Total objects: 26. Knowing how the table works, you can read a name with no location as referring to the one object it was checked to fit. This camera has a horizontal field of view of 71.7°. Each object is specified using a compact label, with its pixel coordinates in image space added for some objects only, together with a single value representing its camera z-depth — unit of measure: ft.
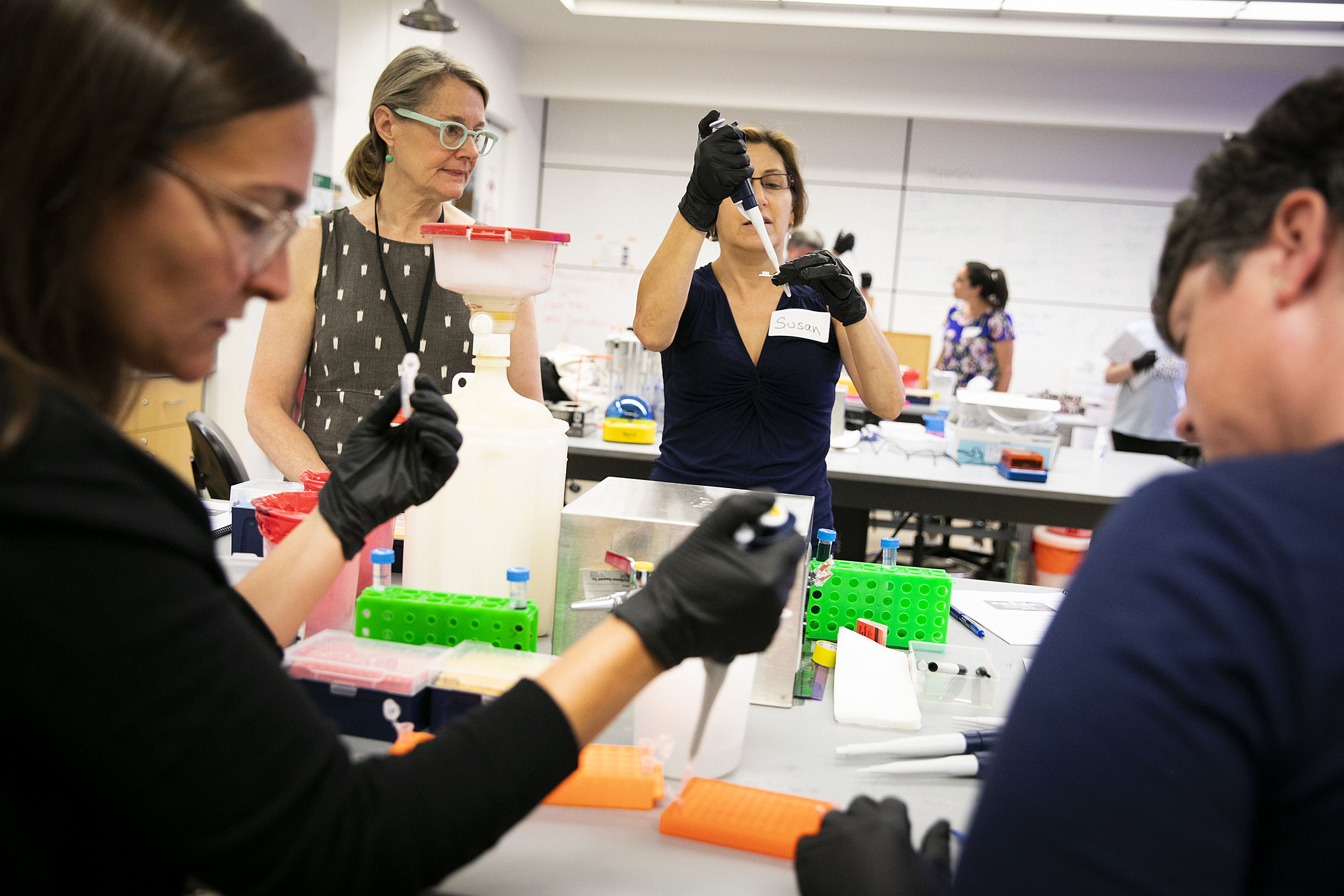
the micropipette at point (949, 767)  3.54
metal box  4.06
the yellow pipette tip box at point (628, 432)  11.48
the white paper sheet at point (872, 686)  3.98
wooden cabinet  13.03
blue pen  5.18
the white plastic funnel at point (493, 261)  4.59
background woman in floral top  17.78
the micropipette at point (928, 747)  3.67
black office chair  7.02
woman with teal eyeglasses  6.63
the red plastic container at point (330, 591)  4.39
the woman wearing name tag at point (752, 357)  6.75
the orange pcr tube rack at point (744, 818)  3.01
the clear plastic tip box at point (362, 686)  3.49
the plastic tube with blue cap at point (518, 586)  4.07
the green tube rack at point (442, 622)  4.00
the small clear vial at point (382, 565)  4.26
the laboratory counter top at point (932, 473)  10.89
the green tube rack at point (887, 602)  4.79
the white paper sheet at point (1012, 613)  5.16
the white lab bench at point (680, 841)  2.81
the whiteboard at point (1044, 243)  22.09
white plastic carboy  4.51
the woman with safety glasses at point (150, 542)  1.83
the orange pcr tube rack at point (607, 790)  3.22
